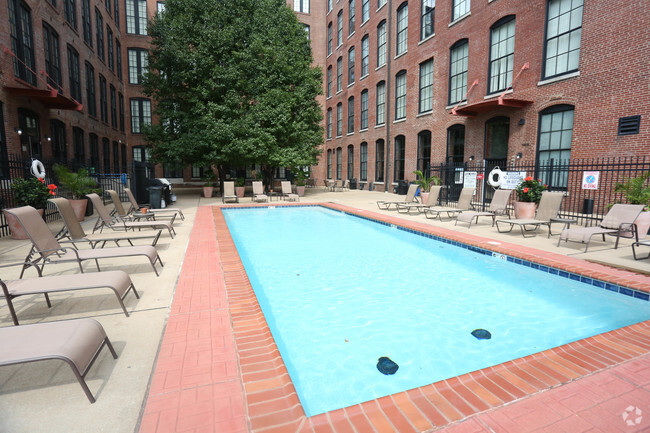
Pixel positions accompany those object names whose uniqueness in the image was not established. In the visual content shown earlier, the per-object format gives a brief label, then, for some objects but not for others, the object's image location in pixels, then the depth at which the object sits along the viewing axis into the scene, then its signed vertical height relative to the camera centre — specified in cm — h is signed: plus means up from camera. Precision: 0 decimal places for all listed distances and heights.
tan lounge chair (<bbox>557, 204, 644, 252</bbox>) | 562 -72
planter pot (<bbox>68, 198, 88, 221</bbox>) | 845 -77
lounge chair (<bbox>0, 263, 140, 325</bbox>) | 267 -89
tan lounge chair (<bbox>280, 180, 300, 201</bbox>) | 1631 -59
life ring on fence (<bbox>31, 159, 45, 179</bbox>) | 793 +15
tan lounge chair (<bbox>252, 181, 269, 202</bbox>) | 1598 -49
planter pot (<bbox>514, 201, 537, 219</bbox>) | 834 -65
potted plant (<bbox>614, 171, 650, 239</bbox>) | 576 -24
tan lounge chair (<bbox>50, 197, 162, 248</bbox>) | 448 -76
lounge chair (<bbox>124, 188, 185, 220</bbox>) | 823 -80
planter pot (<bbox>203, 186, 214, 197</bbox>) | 1711 -66
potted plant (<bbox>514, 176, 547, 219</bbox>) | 836 -37
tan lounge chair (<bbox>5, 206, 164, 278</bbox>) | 360 -81
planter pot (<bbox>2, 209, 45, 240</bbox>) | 644 -103
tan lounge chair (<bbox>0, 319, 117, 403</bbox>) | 180 -94
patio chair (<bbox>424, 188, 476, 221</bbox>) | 957 -62
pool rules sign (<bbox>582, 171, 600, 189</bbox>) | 848 +10
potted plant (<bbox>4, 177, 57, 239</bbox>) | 693 -36
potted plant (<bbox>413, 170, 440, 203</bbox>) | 1377 -5
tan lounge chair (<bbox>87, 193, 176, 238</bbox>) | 579 -83
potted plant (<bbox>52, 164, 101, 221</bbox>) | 834 -24
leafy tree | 1580 +446
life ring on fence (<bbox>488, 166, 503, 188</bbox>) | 1062 +15
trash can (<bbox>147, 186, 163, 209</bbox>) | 1135 -63
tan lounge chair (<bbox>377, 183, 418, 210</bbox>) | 1174 -50
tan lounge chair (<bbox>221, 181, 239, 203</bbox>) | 1466 -60
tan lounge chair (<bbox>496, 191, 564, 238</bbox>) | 701 -62
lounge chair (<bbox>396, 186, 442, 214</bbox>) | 1056 -53
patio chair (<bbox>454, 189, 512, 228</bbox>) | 827 -64
